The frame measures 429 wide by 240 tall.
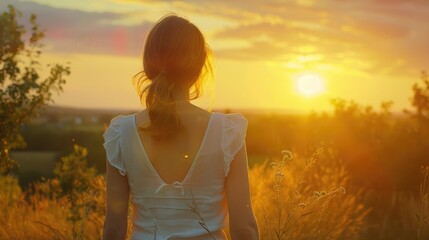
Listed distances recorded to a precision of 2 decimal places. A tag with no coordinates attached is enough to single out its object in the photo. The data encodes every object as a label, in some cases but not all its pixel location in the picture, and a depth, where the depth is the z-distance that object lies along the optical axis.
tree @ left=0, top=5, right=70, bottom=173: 9.68
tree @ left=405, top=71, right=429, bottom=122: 14.74
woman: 3.05
